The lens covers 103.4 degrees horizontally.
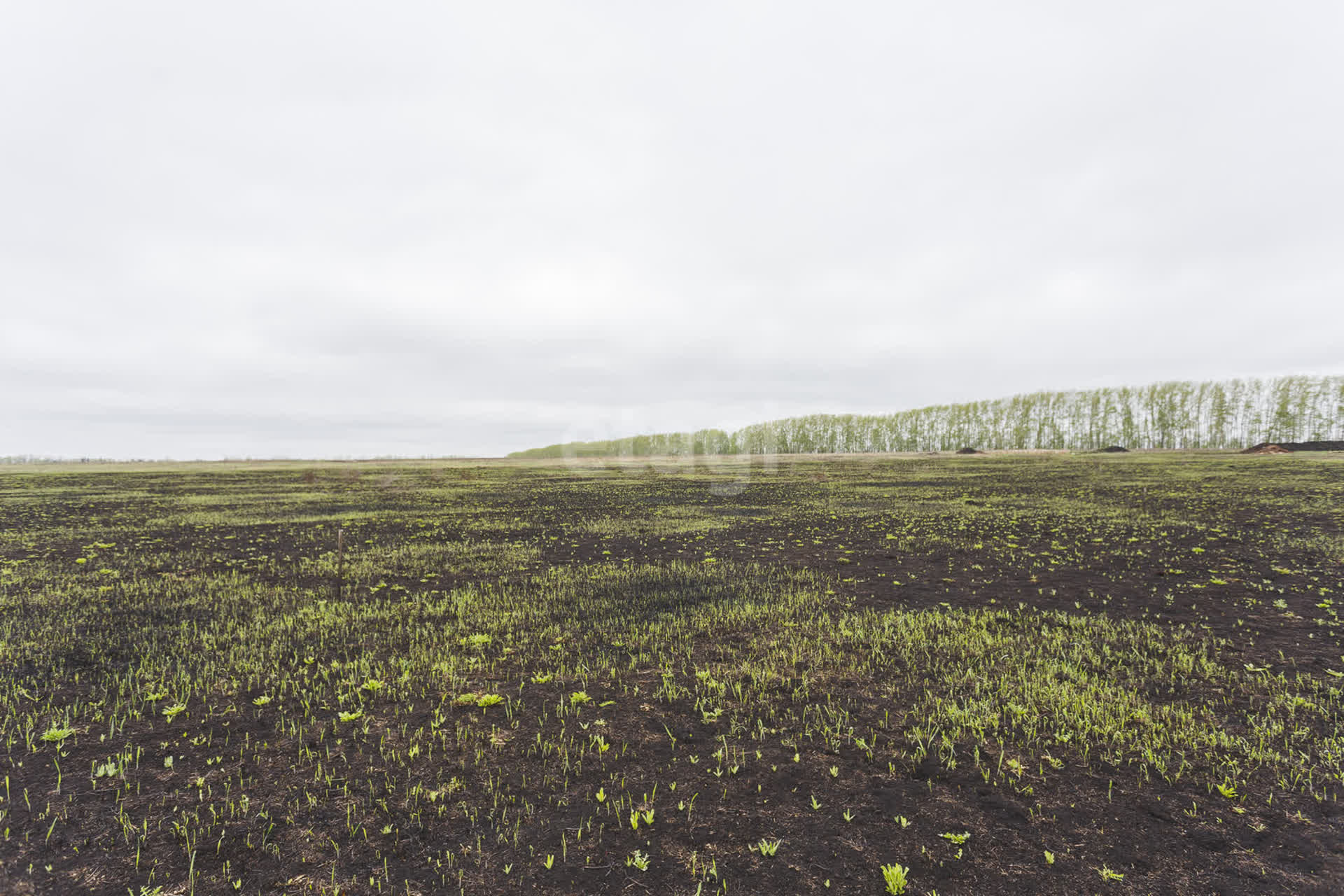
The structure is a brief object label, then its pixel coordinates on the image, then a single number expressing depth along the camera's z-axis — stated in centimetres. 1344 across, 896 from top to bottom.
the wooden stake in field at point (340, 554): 1240
